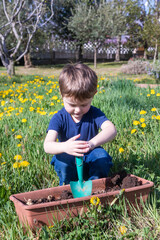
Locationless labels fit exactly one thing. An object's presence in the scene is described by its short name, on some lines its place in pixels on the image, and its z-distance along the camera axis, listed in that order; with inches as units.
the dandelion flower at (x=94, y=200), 49.0
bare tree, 595.8
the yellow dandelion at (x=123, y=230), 48.2
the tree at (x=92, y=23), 693.9
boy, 57.5
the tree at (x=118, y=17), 713.6
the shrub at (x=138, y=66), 437.4
